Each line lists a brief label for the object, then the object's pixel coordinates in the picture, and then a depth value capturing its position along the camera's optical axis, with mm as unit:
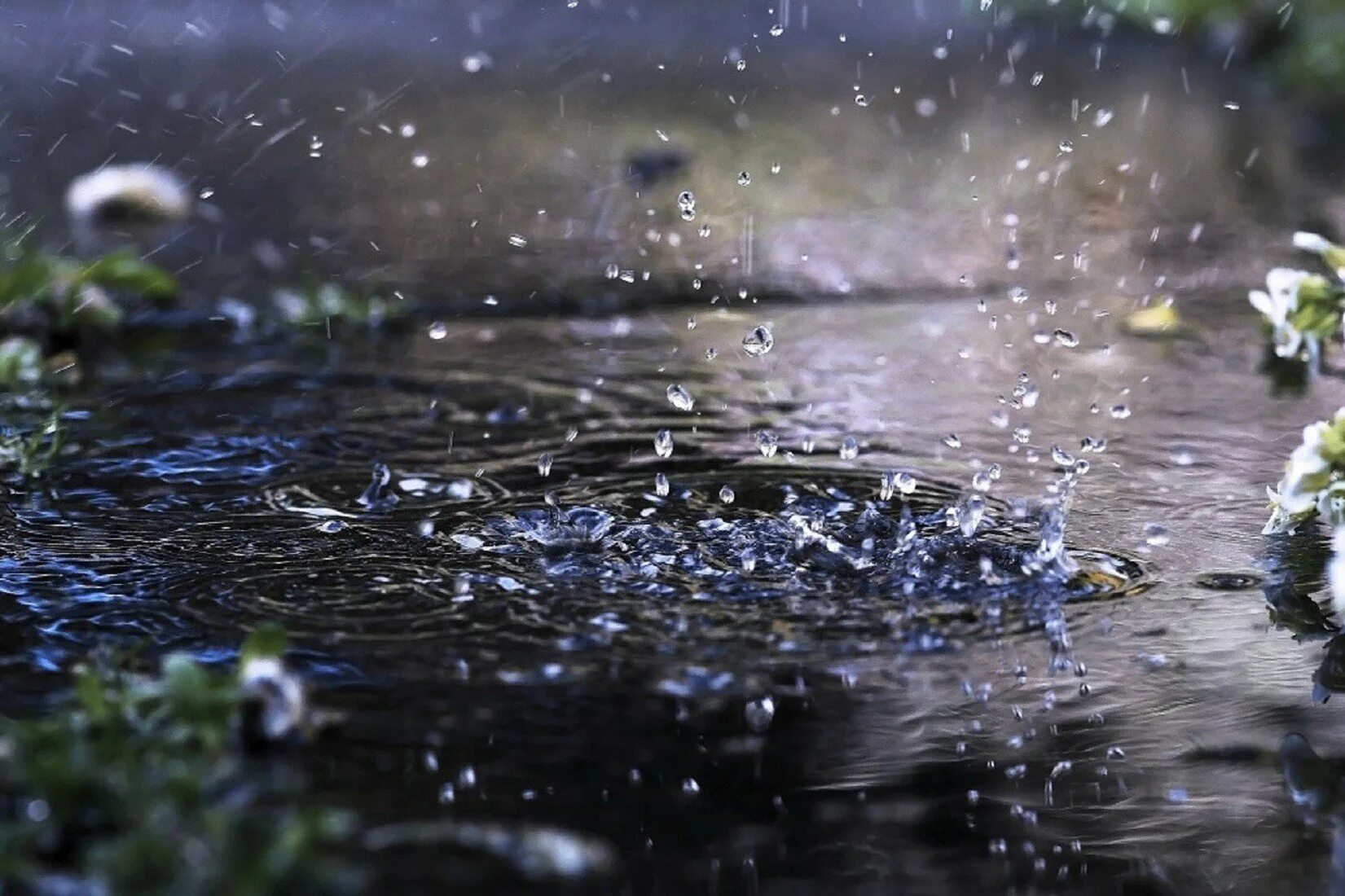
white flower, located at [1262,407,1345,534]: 1995
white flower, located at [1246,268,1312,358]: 2332
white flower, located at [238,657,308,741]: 1599
